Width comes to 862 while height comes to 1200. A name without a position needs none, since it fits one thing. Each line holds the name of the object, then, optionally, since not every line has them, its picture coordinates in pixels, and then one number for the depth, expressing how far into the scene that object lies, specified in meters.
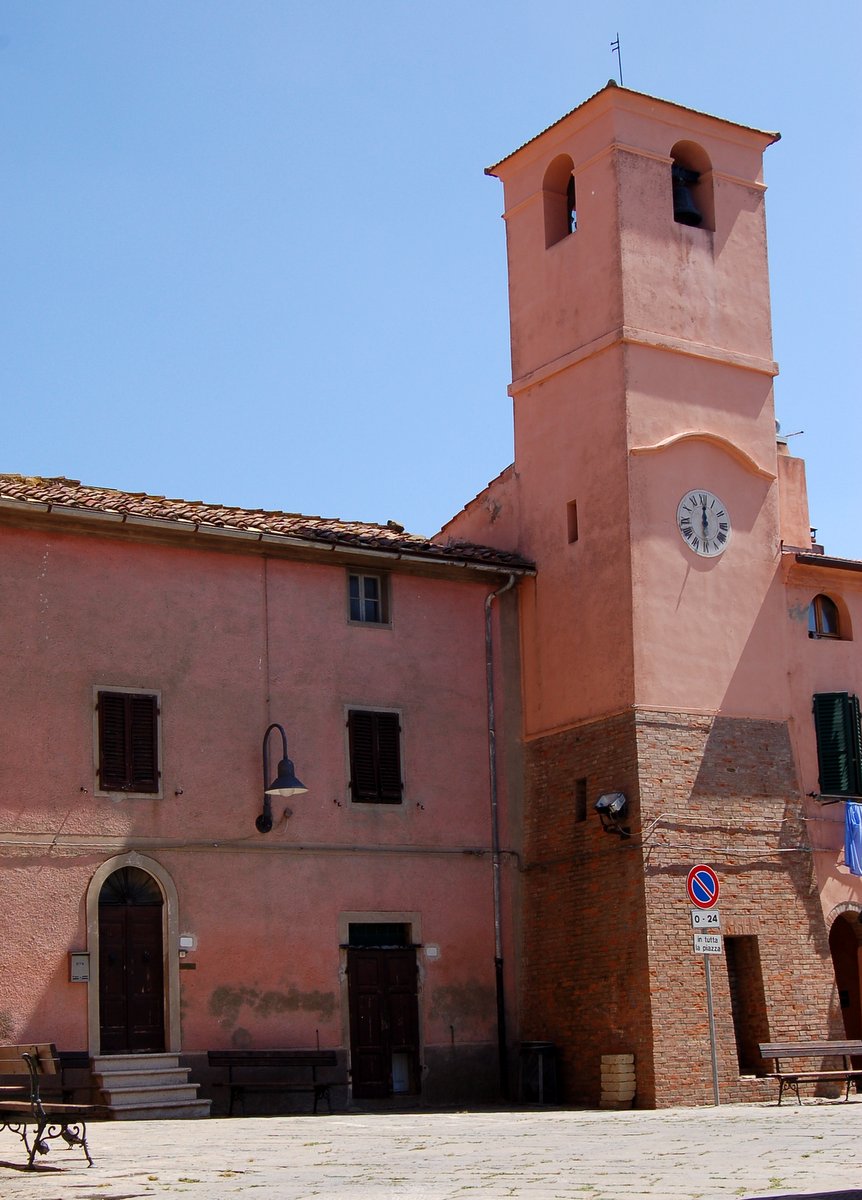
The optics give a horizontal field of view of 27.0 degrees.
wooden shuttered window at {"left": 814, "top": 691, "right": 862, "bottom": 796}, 23.97
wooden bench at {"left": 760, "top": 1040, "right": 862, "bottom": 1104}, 21.25
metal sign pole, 20.12
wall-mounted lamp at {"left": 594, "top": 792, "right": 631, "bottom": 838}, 22.20
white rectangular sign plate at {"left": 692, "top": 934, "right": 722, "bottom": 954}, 19.81
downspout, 23.33
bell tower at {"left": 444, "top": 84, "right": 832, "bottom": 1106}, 22.23
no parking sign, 19.58
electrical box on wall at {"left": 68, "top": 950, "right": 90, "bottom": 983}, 20.05
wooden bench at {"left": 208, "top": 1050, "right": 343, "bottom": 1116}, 20.75
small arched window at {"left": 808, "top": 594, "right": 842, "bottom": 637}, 24.94
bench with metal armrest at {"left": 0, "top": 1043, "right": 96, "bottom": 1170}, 14.30
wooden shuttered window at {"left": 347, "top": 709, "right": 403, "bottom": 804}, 22.94
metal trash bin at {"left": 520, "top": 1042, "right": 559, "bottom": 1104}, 22.44
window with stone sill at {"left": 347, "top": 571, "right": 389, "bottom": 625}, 23.50
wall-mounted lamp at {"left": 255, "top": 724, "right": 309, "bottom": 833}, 20.89
